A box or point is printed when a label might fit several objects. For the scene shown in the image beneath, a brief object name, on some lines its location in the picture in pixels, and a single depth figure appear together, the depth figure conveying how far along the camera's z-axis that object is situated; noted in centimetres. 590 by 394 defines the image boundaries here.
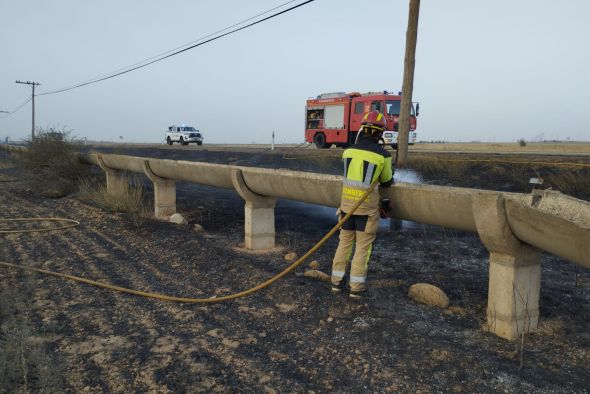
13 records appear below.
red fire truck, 1900
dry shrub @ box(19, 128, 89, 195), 1328
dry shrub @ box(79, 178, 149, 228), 873
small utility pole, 4925
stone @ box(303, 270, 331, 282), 553
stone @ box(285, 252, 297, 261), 639
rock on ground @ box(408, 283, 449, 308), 461
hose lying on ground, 461
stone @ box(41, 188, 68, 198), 1252
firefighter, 473
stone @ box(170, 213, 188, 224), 909
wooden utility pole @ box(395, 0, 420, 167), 984
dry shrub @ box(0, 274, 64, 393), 302
